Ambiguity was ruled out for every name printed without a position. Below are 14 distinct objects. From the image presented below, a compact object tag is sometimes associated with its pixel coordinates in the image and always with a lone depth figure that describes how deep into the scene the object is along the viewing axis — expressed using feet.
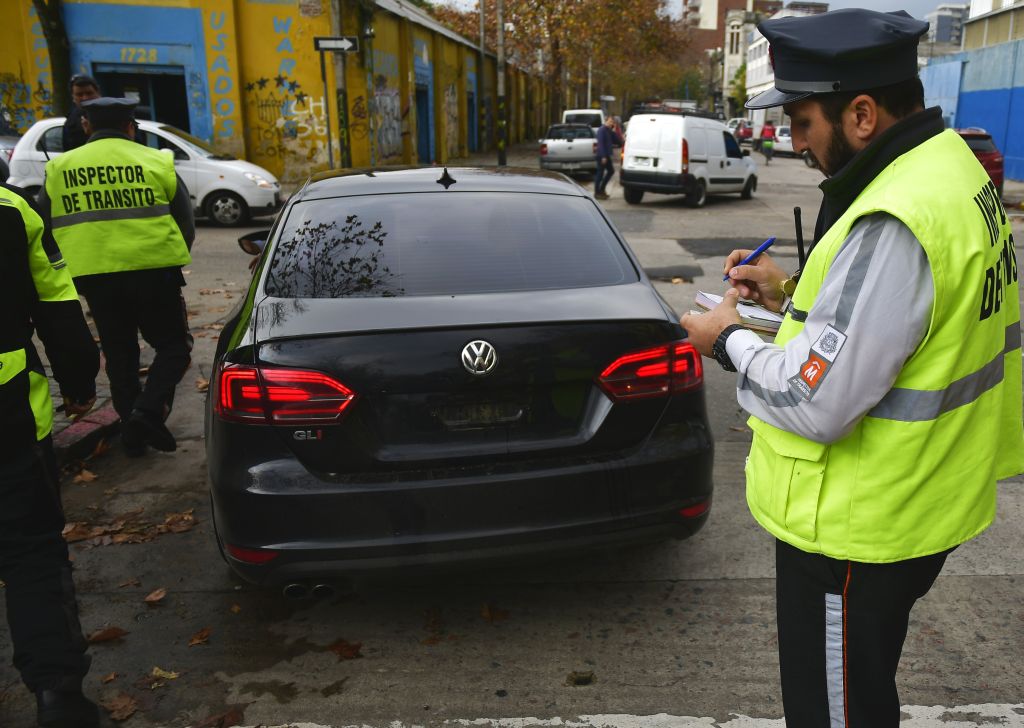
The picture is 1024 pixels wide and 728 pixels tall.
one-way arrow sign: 51.29
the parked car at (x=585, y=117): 110.73
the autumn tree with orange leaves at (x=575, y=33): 126.41
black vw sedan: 9.84
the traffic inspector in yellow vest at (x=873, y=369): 5.20
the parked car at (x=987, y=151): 56.74
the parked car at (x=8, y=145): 48.93
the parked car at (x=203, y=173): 45.83
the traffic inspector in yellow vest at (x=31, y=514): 8.93
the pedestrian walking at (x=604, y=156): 66.28
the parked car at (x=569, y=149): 84.99
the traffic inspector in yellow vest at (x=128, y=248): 15.76
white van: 61.98
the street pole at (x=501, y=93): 95.25
